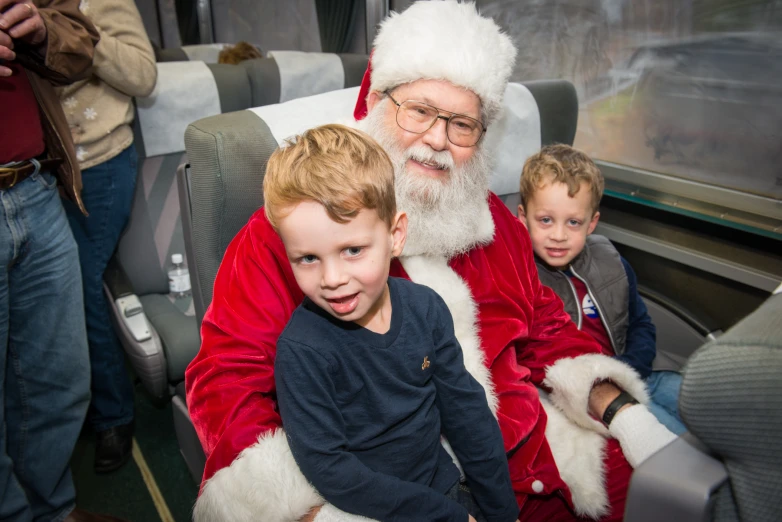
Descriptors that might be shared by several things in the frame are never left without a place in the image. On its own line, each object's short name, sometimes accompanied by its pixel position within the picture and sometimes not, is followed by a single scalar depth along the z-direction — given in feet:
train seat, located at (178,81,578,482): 4.07
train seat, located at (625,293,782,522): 2.11
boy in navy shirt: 2.83
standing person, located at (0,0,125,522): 4.58
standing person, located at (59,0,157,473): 5.87
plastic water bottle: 7.39
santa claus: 3.44
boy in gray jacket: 5.25
